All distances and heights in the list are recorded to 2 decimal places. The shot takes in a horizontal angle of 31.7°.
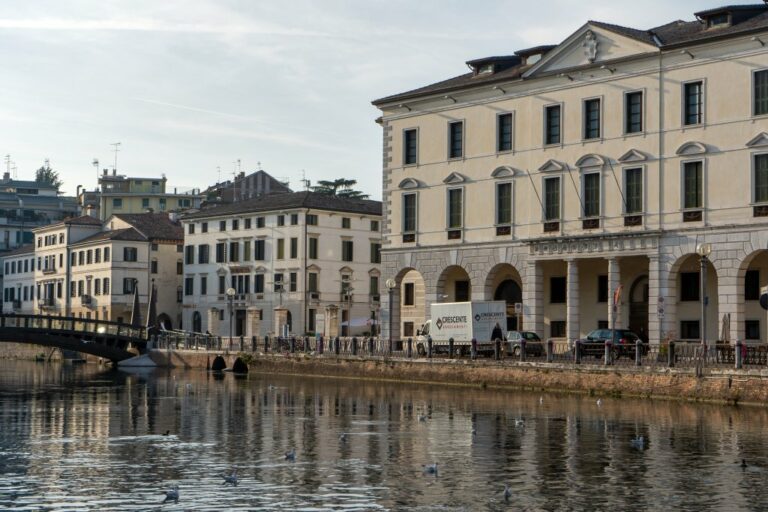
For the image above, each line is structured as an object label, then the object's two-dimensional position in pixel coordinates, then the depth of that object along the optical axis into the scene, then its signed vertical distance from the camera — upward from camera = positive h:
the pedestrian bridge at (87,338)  80.50 -0.79
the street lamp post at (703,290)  44.66 +1.26
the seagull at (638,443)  31.48 -2.70
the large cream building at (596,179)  54.41 +6.61
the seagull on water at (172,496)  23.30 -2.93
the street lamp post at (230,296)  85.00 +1.88
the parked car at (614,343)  49.56 -0.58
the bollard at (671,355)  46.31 -0.92
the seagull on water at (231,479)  25.27 -2.87
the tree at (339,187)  132.38 +13.68
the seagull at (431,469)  26.84 -2.83
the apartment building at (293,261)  95.00 +4.69
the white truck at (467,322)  59.28 +0.22
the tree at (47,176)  187.88 +20.75
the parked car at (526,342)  55.12 -0.64
